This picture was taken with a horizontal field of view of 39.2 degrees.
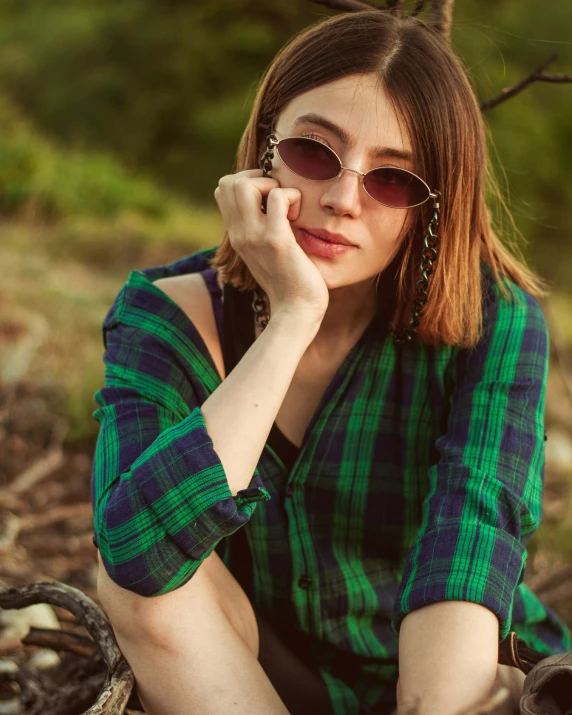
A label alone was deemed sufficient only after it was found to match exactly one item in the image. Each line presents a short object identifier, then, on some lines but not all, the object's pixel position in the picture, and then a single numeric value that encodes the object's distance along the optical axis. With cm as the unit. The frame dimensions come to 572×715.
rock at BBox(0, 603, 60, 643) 234
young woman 176
